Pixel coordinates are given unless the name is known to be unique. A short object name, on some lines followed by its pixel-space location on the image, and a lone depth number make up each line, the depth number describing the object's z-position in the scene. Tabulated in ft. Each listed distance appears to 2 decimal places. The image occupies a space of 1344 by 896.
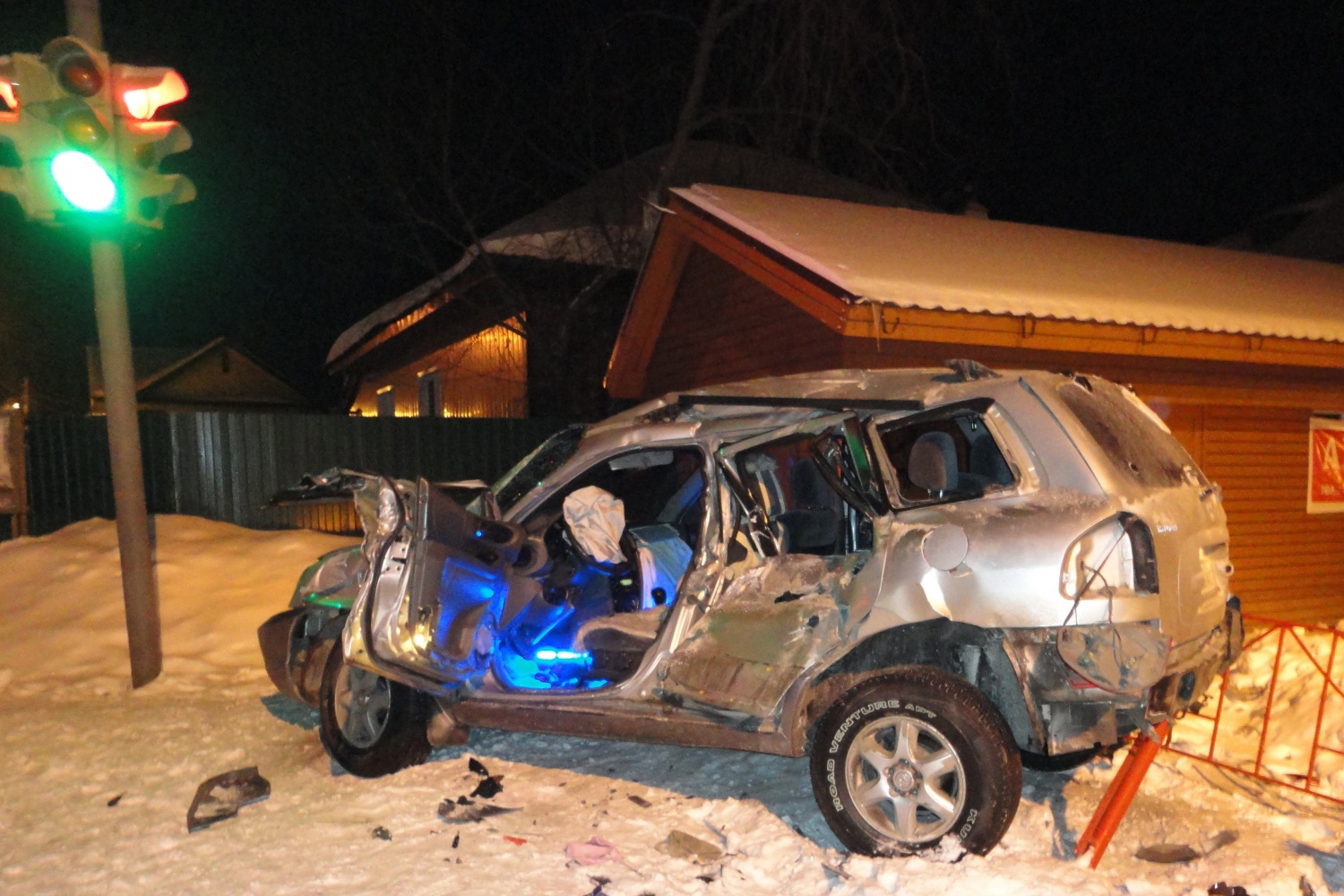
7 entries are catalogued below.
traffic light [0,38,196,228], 18.72
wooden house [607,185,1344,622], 24.07
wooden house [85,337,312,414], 109.50
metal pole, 21.01
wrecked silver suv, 11.69
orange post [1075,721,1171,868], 12.28
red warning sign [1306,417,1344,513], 31.58
